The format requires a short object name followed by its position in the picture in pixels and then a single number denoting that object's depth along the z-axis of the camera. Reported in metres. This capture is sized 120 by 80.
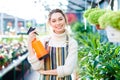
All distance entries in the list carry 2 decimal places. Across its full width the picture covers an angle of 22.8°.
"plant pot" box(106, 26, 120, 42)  1.54
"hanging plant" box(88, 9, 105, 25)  1.95
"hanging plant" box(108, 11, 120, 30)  1.50
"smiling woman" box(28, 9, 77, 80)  1.63
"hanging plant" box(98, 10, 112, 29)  1.58
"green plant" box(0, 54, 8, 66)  3.79
